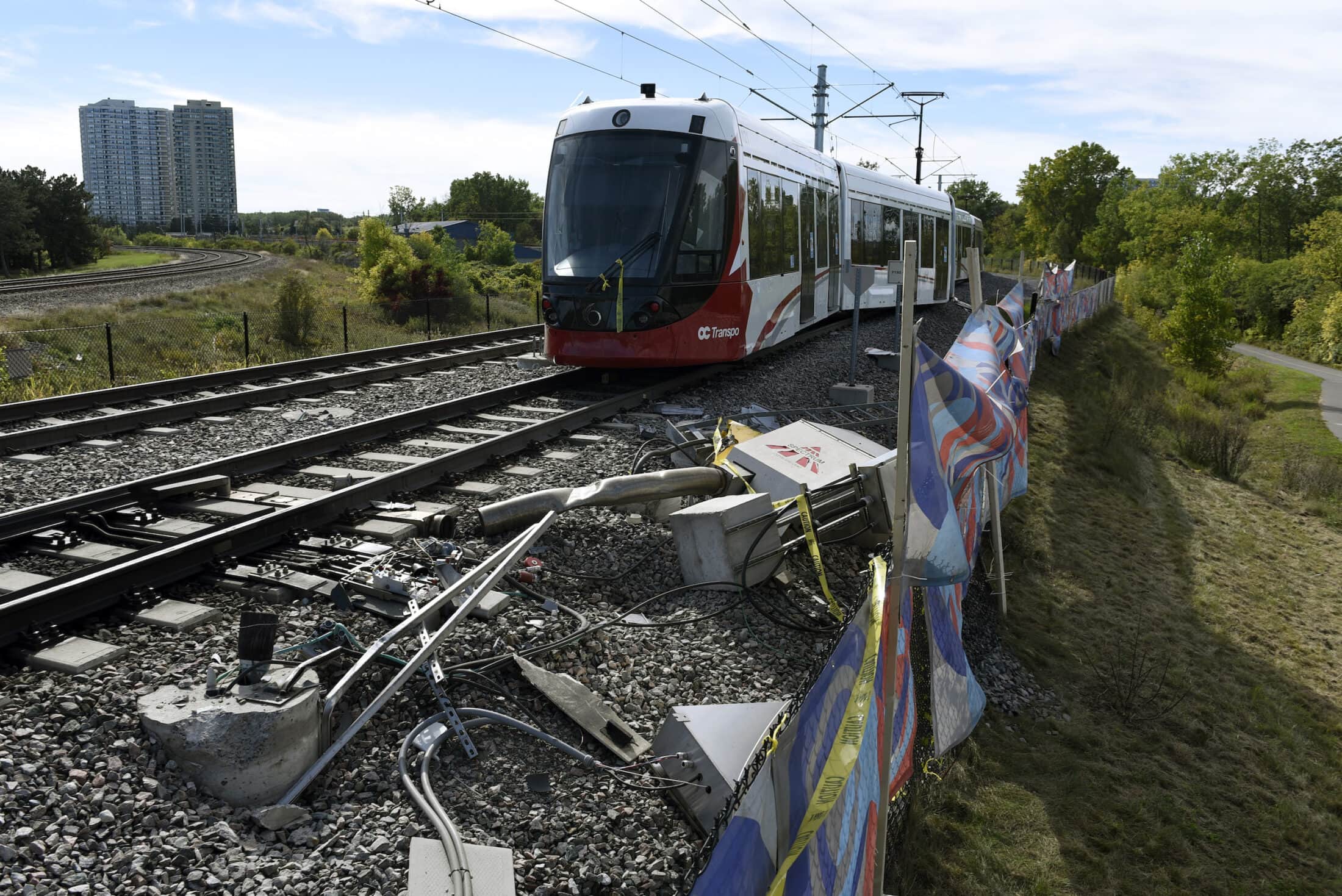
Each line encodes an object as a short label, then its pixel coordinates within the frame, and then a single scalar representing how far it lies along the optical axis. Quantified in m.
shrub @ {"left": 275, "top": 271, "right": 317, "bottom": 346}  21.66
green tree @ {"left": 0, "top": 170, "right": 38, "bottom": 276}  47.54
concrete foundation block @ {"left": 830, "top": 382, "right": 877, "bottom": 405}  13.69
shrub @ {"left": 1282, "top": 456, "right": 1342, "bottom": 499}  20.39
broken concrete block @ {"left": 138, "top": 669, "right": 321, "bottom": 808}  3.95
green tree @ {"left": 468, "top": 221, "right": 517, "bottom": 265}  68.88
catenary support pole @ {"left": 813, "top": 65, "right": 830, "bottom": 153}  34.16
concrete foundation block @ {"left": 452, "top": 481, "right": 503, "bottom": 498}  8.09
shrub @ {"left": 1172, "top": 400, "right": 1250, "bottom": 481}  21.12
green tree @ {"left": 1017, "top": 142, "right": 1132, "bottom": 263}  78.75
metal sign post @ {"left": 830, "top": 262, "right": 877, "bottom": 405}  13.71
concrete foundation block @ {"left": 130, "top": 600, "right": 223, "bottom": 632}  5.32
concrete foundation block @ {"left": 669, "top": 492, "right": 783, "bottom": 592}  6.39
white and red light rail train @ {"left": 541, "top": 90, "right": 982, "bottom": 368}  12.30
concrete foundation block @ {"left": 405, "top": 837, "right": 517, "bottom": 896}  3.52
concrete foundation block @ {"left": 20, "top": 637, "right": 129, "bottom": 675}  4.77
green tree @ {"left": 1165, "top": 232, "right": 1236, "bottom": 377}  35.25
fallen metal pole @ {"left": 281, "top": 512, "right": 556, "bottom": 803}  4.15
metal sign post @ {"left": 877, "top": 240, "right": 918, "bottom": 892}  3.63
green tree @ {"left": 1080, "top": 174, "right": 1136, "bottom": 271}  80.12
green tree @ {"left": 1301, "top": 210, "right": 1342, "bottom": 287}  49.44
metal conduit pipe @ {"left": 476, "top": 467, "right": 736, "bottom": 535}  7.07
